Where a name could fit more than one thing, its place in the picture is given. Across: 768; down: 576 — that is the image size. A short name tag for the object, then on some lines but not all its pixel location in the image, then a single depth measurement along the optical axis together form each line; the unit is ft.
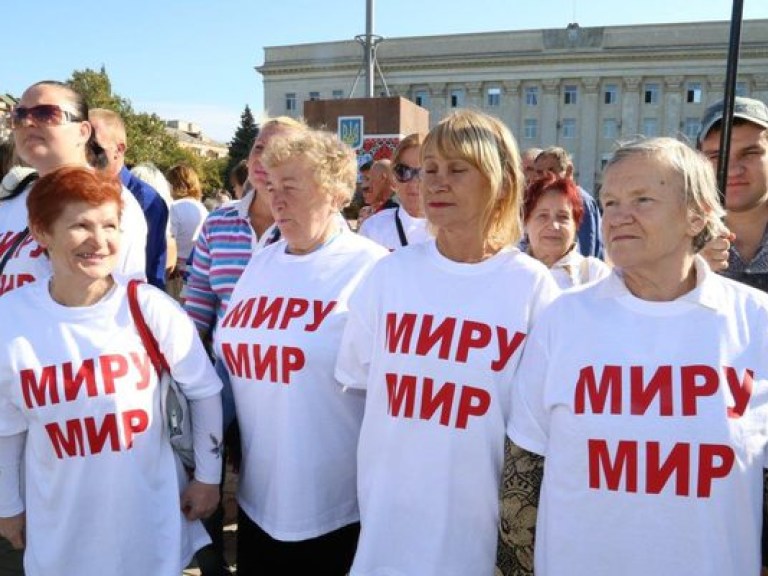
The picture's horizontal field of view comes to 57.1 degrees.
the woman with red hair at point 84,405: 7.01
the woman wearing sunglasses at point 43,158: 8.81
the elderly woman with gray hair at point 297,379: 7.72
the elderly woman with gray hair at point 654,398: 5.56
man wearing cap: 7.90
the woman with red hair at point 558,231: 11.72
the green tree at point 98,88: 85.87
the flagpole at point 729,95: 7.31
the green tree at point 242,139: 184.03
